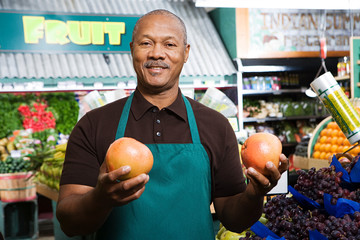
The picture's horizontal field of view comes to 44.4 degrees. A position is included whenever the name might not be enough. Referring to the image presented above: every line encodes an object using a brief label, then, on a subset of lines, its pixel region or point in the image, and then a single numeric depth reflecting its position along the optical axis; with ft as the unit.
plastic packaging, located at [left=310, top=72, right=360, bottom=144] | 6.65
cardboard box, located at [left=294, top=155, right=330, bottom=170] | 13.98
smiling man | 4.75
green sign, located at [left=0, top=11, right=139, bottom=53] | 22.91
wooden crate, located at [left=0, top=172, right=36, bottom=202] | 16.70
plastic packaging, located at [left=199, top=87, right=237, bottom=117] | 12.91
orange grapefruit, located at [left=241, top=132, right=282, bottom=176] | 4.28
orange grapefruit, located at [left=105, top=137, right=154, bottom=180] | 3.80
